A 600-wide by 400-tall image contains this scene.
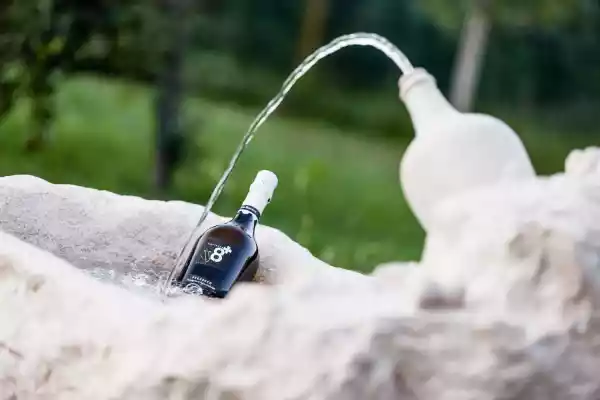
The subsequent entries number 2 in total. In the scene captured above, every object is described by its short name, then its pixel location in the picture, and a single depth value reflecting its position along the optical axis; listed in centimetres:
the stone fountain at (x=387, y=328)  168
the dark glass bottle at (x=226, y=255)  211
